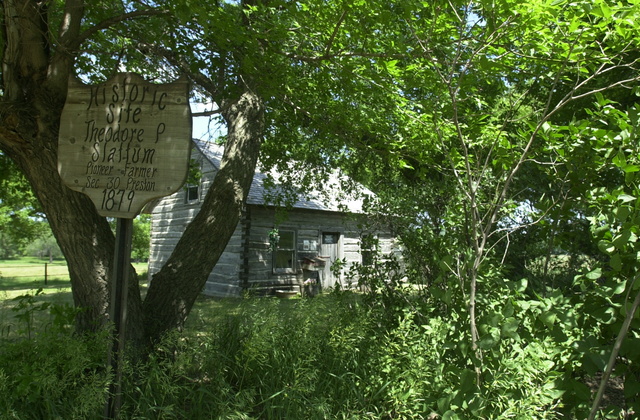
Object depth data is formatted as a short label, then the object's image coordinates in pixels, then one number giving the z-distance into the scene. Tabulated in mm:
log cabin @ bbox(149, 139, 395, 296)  13320
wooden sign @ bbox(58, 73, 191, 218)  3154
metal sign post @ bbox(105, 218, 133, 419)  3068
